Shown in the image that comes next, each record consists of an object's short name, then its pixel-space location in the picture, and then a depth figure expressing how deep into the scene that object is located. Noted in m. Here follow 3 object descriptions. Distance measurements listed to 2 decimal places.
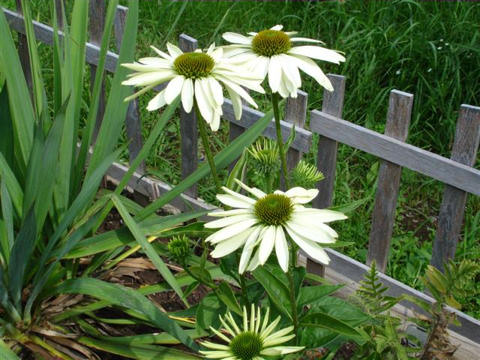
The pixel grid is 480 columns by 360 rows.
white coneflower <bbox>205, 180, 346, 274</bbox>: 1.15
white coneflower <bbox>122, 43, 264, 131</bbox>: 1.24
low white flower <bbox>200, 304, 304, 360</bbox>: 1.17
